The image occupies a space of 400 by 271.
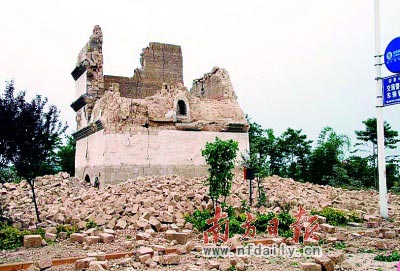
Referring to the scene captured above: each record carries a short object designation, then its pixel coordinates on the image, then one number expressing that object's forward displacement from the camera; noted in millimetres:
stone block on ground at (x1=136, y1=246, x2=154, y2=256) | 7703
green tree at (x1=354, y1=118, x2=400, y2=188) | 24016
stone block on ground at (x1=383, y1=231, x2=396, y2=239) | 9875
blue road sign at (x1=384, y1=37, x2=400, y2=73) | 12438
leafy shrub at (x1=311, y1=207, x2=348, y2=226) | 12095
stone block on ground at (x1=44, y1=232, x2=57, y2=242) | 9734
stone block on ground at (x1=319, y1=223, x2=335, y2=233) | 10273
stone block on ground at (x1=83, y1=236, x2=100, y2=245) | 9071
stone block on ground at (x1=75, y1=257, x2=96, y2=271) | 7082
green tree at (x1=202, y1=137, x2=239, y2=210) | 11789
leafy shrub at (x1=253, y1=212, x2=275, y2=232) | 10976
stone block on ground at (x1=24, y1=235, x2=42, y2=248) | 9227
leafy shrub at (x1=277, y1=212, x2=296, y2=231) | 11039
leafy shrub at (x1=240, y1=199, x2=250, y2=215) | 12259
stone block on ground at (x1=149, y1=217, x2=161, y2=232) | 10344
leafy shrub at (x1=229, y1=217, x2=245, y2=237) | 10453
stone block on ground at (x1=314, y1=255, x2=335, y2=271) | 6512
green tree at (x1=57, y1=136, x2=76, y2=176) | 29238
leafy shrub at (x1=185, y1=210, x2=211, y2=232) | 10609
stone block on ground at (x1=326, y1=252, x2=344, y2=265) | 6786
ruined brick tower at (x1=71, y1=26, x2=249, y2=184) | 16156
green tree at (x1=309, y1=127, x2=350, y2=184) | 25859
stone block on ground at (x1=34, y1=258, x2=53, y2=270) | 7184
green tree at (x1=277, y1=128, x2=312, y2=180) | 27516
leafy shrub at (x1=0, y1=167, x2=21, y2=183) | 11430
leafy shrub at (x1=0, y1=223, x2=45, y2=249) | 9453
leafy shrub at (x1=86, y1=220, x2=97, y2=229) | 10708
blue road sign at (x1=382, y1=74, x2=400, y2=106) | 12554
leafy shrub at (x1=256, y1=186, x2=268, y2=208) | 12929
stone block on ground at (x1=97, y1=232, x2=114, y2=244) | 9289
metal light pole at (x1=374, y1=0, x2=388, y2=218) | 12672
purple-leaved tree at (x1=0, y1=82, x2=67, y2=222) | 11094
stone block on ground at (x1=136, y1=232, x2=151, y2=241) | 9289
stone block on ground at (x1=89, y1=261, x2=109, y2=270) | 6897
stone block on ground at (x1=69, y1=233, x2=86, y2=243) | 9461
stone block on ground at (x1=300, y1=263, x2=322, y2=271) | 6379
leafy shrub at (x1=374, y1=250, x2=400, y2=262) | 7655
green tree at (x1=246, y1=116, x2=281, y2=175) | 27641
